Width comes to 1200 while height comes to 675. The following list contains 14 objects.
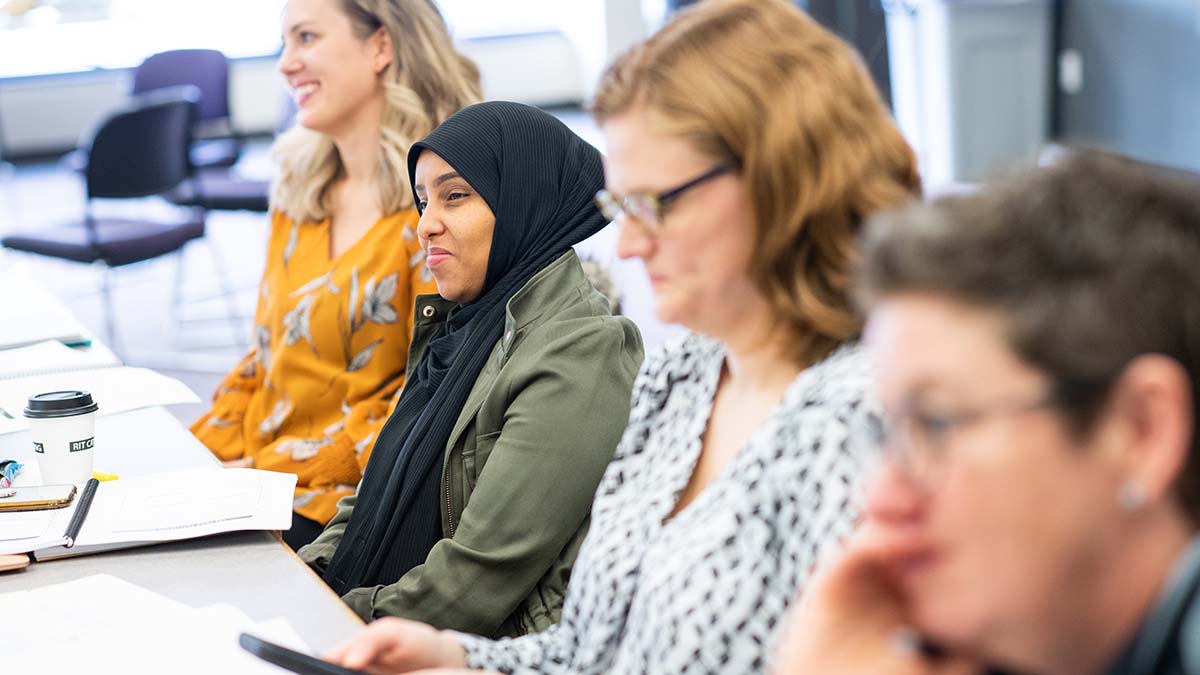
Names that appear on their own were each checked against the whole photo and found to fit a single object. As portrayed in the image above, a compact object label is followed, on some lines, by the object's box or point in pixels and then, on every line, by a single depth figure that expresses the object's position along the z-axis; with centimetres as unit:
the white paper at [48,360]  359
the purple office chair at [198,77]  828
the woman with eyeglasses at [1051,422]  179
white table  275
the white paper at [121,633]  263
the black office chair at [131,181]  595
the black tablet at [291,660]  251
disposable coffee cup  303
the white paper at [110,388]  343
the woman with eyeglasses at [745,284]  242
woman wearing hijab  297
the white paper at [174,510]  292
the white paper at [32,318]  382
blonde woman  356
